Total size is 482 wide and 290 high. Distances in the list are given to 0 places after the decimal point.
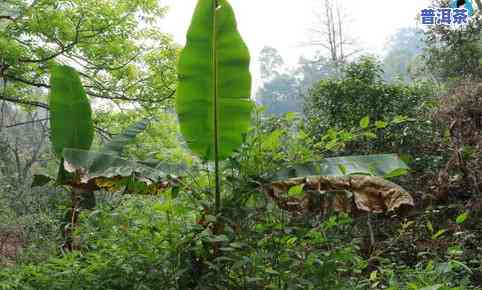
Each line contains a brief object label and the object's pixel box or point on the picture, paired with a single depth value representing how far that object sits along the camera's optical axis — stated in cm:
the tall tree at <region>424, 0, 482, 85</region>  853
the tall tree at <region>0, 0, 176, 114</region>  599
